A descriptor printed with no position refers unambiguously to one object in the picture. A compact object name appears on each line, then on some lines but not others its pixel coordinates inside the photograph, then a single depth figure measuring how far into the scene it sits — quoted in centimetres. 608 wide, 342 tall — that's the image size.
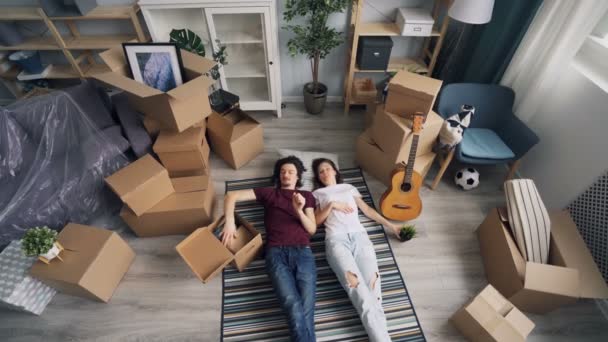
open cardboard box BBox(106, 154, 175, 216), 168
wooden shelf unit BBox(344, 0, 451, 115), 233
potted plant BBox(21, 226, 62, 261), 143
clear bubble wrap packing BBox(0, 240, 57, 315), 147
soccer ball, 221
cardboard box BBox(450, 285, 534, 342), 139
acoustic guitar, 195
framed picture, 187
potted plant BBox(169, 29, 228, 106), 223
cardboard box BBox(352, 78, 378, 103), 277
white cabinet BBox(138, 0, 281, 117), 213
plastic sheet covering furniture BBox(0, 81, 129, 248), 166
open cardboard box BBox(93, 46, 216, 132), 166
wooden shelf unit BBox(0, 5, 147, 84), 220
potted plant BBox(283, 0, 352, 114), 216
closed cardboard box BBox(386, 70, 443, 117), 186
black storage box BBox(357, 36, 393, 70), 239
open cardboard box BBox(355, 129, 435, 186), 212
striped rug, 158
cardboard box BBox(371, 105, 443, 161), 195
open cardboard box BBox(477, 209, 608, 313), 147
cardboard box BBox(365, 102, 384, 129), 250
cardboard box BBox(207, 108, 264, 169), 227
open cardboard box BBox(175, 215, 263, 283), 164
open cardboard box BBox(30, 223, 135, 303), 149
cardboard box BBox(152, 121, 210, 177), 197
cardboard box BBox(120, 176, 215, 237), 181
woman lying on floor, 149
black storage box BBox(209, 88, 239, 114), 240
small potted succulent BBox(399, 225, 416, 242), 190
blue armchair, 201
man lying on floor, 148
